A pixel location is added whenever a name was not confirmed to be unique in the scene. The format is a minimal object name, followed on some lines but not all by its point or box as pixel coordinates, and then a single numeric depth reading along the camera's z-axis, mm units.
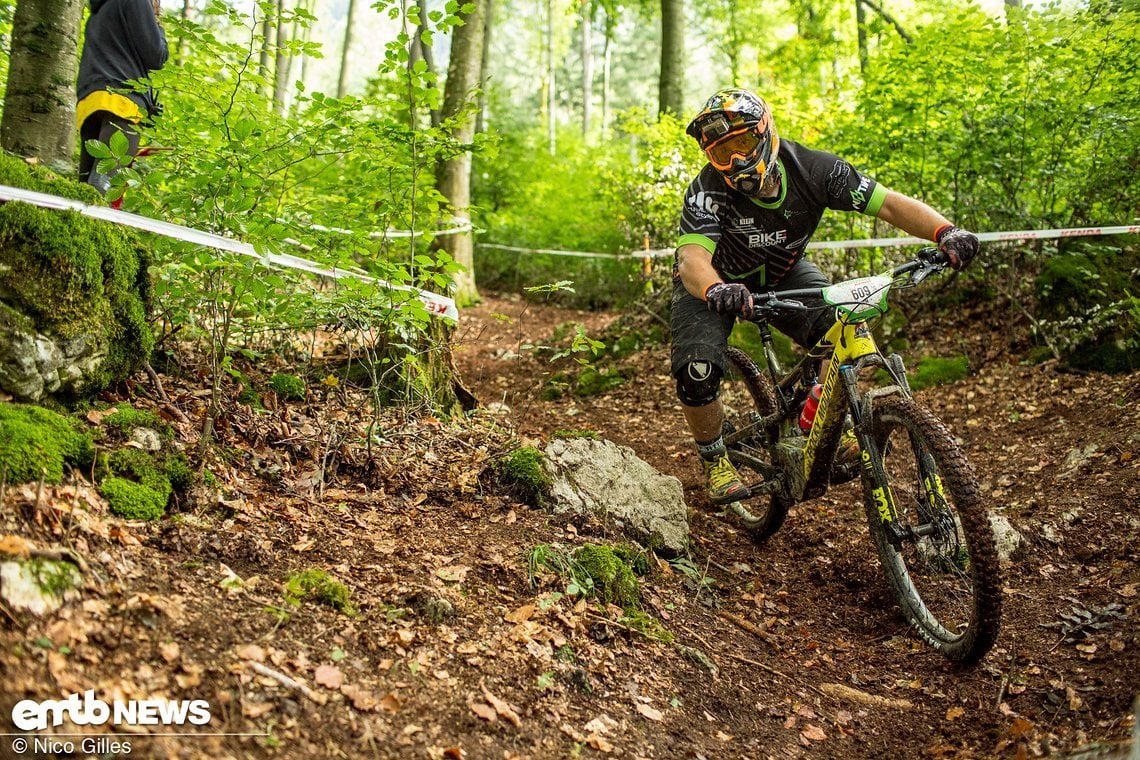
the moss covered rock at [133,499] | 2820
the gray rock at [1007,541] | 4156
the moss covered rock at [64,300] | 2836
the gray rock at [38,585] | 2102
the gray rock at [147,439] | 3160
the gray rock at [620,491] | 4168
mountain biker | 4059
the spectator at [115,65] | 4434
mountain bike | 3096
